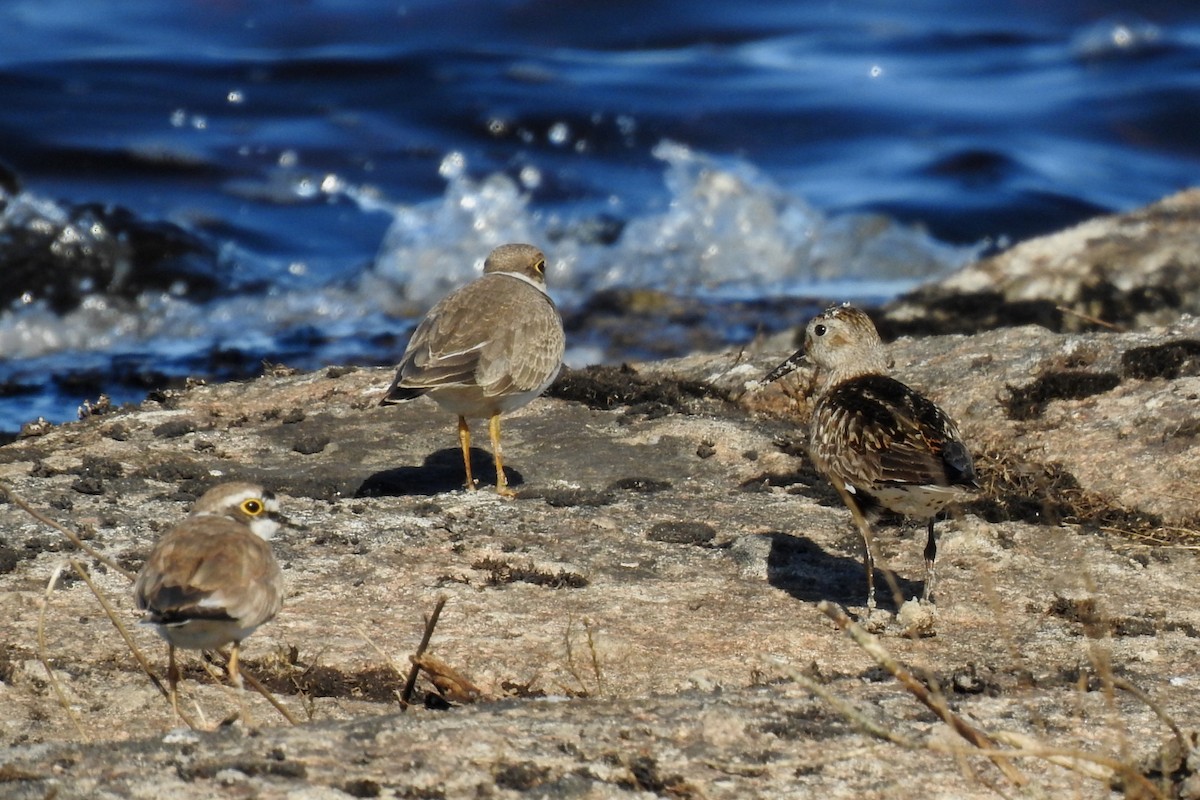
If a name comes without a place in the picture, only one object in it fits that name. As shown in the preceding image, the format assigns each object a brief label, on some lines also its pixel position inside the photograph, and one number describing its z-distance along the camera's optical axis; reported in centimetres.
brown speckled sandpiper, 1313
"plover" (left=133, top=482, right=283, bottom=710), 1030
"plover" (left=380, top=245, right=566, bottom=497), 1605
